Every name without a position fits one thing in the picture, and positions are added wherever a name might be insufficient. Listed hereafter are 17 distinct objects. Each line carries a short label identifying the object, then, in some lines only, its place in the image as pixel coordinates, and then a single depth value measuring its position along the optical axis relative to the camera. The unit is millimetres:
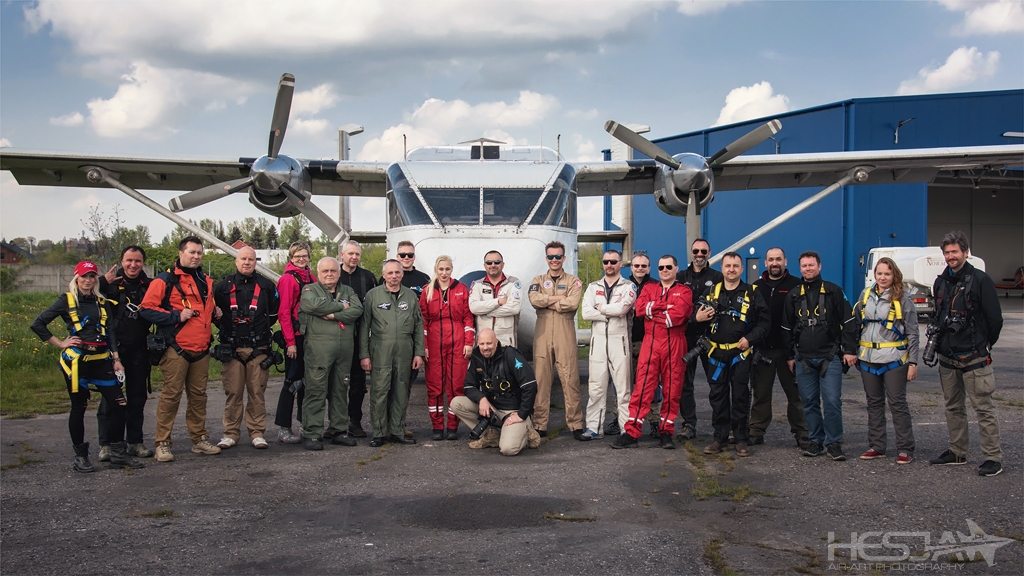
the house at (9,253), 65438
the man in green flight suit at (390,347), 7062
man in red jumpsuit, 6867
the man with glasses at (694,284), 7336
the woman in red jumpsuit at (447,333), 7316
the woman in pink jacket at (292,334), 6961
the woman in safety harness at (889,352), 6207
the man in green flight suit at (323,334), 6852
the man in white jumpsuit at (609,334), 7047
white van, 20984
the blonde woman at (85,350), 5945
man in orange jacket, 6402
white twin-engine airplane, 9062
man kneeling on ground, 6821
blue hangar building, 24719
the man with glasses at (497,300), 7180
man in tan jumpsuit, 7242
